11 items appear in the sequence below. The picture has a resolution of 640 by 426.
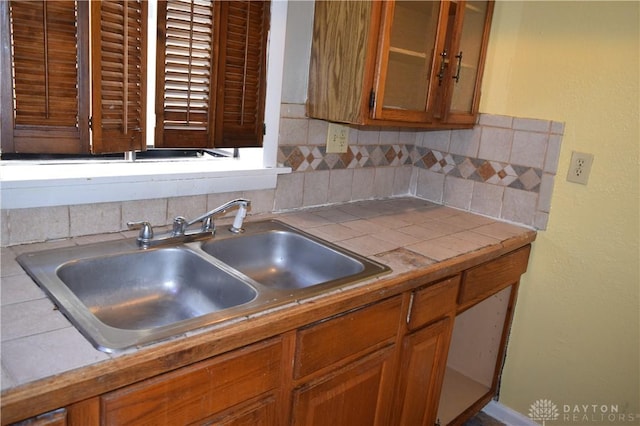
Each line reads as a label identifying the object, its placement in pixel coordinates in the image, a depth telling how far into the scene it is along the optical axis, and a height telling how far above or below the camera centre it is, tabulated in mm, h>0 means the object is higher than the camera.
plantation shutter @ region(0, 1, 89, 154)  1213 +5
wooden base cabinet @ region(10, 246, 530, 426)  938 -621
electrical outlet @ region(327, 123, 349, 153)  1963 -123
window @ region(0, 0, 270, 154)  1245 +34
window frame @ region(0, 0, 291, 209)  1306 -255
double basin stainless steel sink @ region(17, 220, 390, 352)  1130 -472
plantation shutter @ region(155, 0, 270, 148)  1504 +68
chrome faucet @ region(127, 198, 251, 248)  1398 -399
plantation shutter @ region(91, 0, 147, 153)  1316 +33
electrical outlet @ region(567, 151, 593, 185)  1855 -139
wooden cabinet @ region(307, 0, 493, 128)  1621 +177
